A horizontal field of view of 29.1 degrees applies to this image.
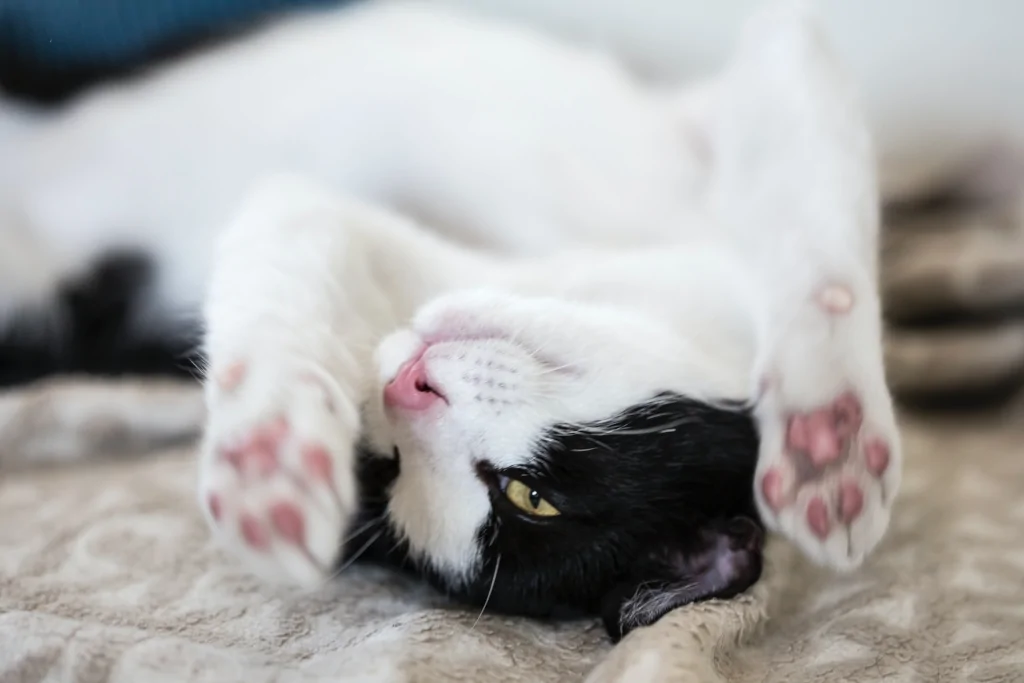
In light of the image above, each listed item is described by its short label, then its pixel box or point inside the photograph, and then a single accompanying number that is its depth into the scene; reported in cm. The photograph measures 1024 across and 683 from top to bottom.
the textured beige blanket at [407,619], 49
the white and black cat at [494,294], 51
